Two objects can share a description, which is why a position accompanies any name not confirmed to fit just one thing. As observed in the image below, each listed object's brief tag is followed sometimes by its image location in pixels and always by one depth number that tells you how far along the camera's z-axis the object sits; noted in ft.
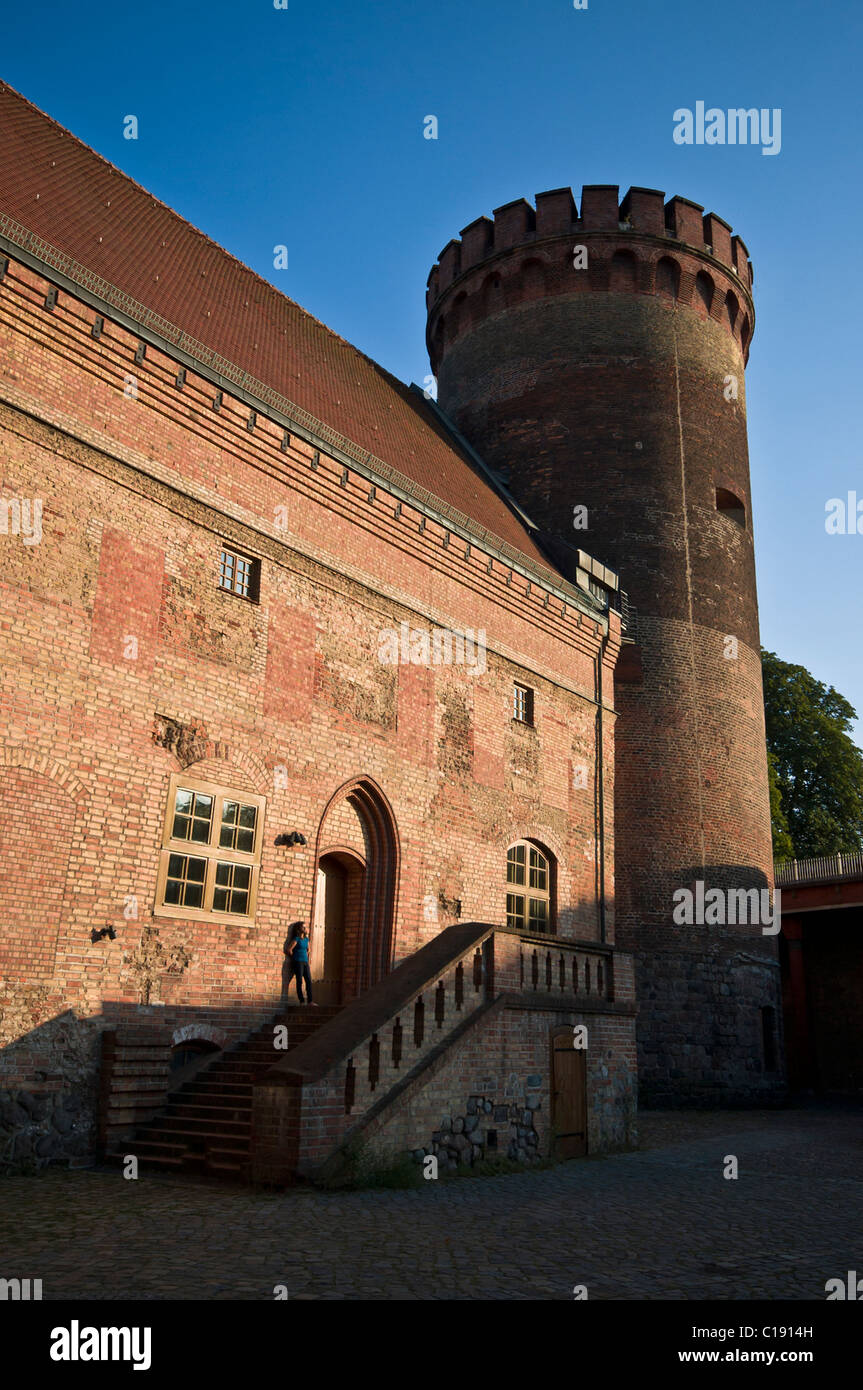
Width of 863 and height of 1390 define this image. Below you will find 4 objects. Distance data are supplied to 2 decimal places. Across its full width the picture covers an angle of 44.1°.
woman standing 43.14
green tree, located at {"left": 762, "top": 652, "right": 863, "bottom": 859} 132.77
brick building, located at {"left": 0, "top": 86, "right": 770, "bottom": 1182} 35.17
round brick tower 74.18
